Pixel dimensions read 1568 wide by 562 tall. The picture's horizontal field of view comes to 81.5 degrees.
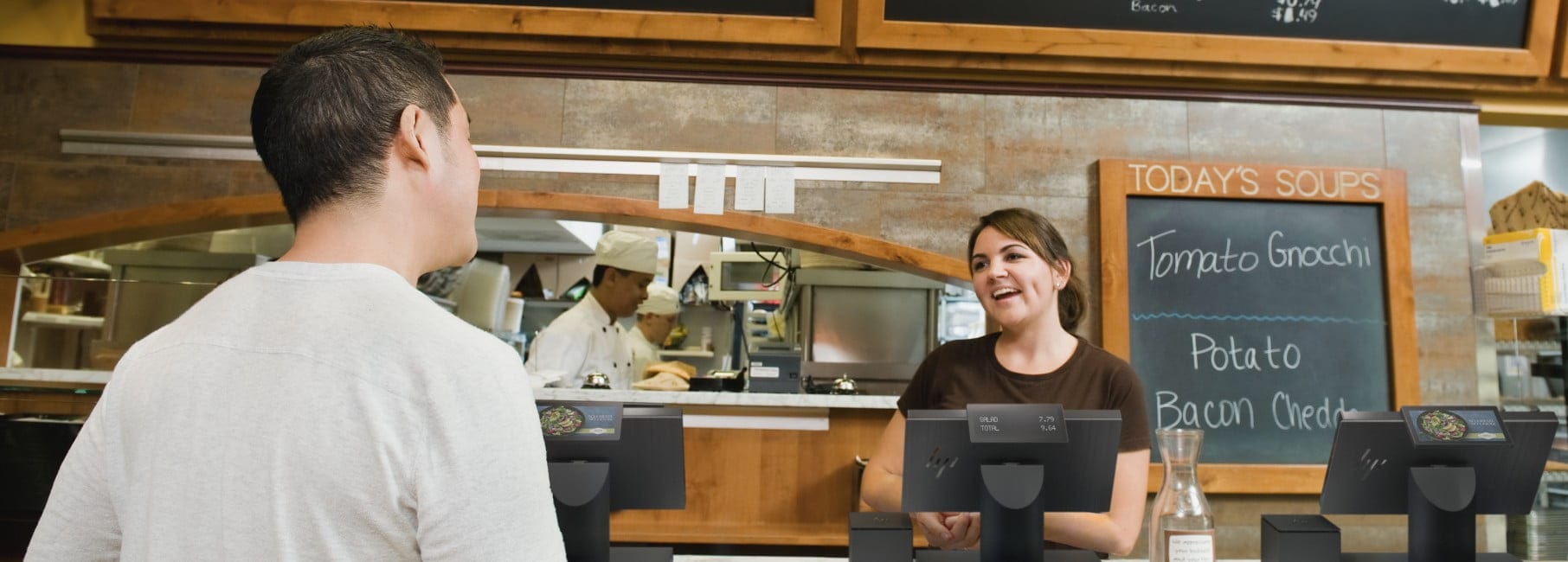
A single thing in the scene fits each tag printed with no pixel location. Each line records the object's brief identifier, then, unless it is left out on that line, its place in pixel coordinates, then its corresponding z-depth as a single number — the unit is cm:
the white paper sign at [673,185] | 287
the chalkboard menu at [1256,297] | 286
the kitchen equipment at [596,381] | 299
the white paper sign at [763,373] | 309
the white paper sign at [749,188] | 289
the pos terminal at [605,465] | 117
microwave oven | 493
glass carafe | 116
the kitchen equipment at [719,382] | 325
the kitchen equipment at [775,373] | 311
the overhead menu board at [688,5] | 280
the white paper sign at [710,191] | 288
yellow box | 275
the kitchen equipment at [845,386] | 304
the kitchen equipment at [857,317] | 448
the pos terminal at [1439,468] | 131
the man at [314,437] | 61
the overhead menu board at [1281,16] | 282
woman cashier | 176
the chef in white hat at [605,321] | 382
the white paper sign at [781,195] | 289
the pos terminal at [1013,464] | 122
